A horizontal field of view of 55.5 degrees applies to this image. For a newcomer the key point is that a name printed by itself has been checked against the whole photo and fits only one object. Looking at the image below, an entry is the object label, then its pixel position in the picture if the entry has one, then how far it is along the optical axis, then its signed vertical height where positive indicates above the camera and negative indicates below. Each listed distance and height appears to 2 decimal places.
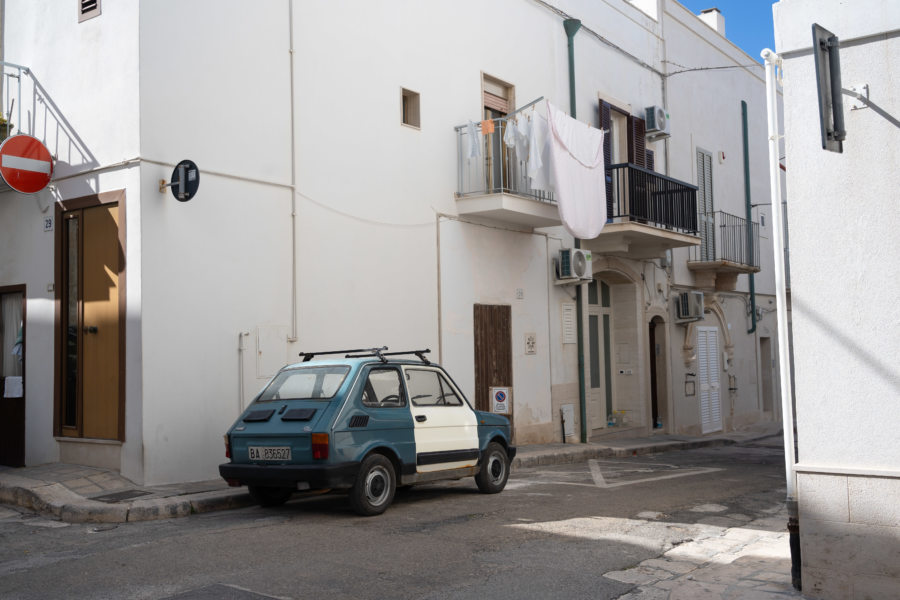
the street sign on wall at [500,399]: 12.95 -0.61
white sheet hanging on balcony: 14.79 +3.28
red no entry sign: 10.72 +2.61
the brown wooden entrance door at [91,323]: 10.38 +0.56
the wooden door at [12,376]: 11.53 -0.09
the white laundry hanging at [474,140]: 14.55 +3.73
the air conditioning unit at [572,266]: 17.03 +1.83
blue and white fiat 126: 8.16 -0.72
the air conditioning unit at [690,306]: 21.06 +1.20
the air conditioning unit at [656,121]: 20.39 +5.61
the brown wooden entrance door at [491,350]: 14.97 +0.16
